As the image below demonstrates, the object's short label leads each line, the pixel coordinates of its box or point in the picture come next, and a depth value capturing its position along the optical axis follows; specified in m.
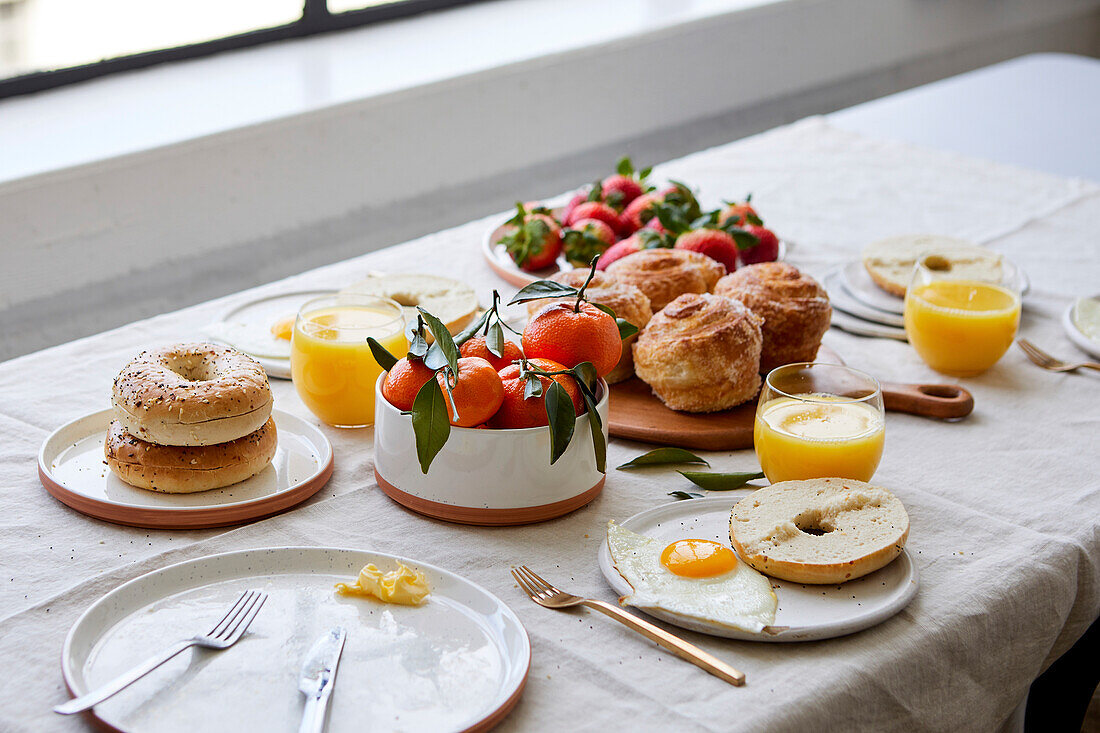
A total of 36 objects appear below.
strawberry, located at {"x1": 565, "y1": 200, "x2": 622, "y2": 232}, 1.75
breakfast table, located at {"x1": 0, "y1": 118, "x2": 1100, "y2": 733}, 0.84
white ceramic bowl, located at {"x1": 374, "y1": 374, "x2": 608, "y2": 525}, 1.05
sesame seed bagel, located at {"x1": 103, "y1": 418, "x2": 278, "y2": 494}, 1.08
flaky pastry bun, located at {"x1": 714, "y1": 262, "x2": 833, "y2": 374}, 1.37
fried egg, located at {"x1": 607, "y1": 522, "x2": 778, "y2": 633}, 0.90
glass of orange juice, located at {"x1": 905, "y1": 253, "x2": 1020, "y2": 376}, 1.43
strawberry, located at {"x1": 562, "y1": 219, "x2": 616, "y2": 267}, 1.68
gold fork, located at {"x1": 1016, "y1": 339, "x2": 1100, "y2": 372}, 1.47
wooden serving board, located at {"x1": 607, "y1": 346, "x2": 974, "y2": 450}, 1.26
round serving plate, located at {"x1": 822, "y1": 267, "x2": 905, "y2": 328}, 1.61
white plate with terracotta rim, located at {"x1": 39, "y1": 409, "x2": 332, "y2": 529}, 1.06
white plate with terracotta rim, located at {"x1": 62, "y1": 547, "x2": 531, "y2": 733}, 0.79
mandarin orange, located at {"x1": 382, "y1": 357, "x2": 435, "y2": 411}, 1.07
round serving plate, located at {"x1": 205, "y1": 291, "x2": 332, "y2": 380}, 1.40
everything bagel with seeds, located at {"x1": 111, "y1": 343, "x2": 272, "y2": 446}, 1.05
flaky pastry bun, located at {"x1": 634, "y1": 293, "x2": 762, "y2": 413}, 1.27
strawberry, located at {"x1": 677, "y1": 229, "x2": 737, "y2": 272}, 1.58
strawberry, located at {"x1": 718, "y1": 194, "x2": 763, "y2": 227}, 1.71
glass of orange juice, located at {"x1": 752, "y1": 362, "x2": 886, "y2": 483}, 1.11
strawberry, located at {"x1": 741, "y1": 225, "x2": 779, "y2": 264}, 1.70
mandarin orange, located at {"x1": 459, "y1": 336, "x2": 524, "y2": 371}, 1.11
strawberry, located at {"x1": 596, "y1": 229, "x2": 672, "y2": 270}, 1.58
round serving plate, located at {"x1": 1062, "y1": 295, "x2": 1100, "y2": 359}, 1.51
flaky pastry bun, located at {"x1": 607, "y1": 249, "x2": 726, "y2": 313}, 1.43
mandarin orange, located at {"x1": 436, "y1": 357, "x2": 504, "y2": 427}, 1.02
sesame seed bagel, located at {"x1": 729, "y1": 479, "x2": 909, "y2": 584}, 0.96
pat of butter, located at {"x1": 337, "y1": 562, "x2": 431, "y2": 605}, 0.93
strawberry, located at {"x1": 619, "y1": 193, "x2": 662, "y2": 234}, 1.74
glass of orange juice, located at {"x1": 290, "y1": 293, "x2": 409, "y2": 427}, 1.24
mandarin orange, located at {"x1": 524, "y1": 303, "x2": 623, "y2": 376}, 1.12
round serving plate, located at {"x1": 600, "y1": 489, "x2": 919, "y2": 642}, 0.89
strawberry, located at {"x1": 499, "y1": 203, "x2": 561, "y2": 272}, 1.69
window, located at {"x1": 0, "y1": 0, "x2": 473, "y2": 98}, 2.99
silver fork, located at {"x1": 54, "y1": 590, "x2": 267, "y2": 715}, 0.77
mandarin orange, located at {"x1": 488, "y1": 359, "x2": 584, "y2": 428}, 1.05
